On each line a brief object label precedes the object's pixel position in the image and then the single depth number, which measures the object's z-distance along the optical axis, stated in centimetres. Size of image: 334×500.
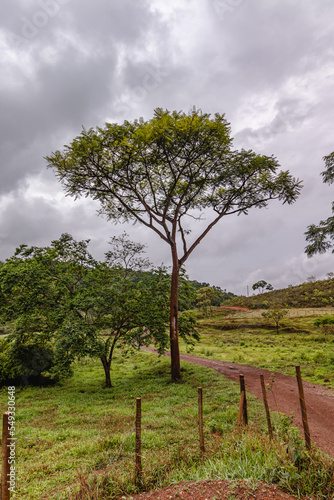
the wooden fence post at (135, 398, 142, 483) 411
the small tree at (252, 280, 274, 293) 10599
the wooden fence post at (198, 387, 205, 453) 496
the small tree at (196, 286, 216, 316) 7850
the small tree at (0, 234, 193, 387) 1251
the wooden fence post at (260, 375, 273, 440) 541
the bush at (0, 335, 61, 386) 1508
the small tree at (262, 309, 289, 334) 3984
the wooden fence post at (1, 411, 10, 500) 300
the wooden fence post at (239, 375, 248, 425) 608
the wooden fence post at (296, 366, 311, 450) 446
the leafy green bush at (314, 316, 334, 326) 3183
